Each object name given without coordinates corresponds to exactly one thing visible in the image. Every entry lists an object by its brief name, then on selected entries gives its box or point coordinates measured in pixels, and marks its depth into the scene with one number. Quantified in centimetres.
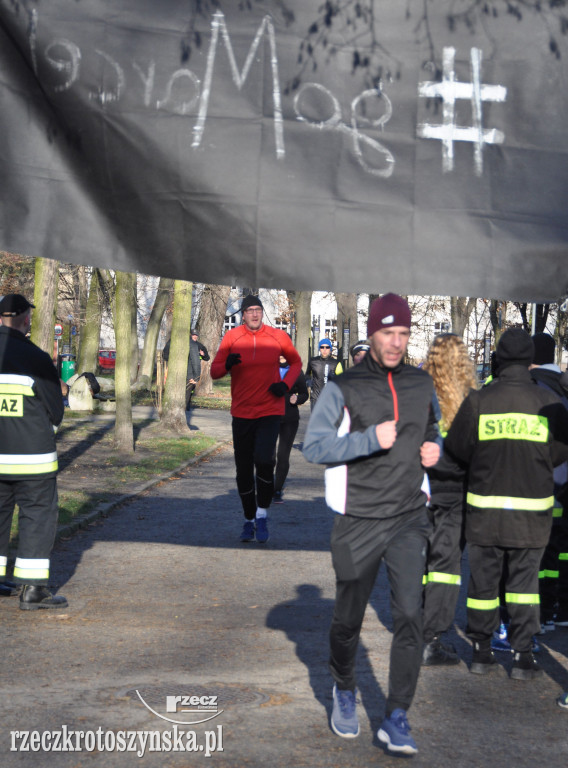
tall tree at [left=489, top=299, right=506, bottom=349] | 4293
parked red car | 6308
